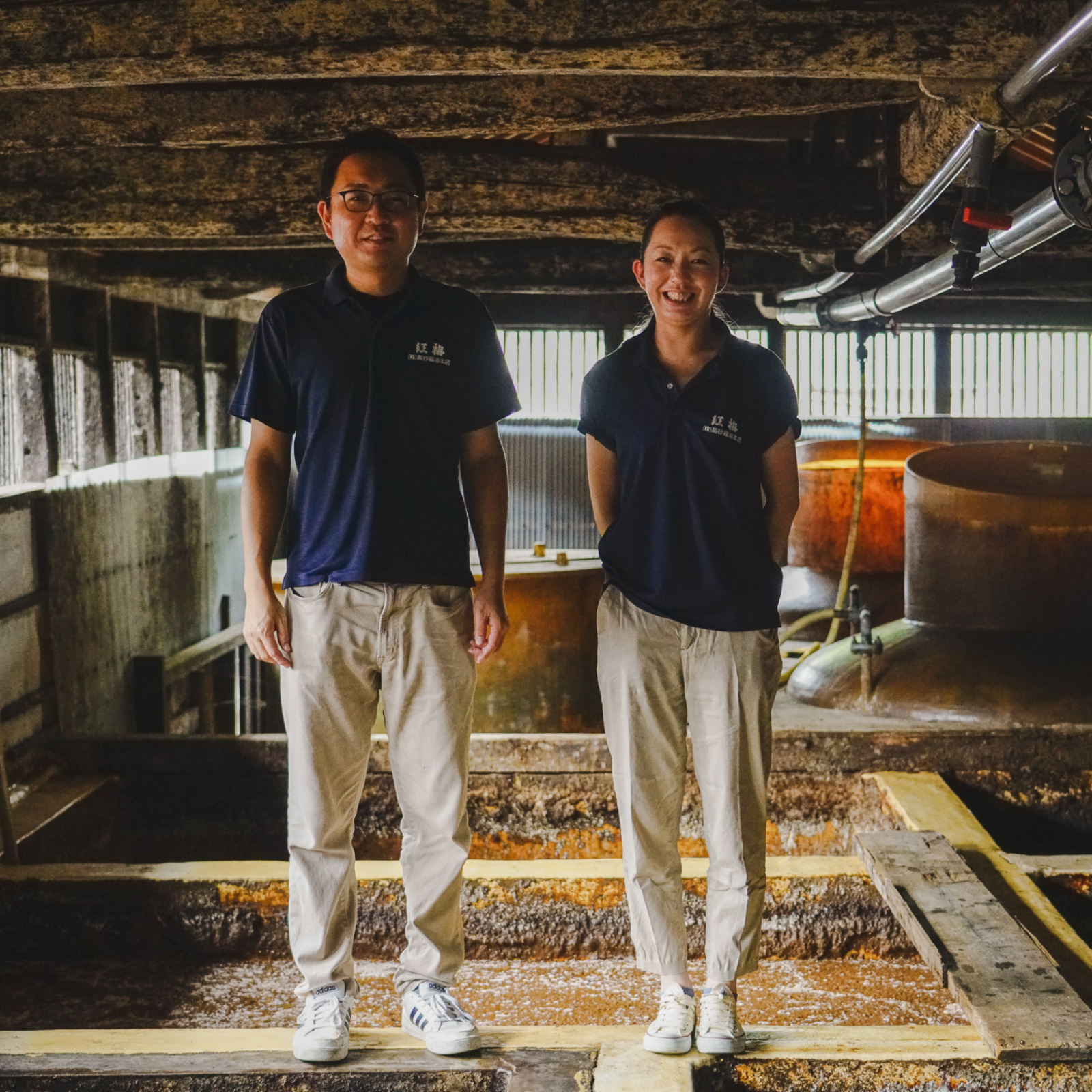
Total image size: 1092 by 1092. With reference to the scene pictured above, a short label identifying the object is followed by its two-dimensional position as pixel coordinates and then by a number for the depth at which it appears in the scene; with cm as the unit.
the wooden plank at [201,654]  877
